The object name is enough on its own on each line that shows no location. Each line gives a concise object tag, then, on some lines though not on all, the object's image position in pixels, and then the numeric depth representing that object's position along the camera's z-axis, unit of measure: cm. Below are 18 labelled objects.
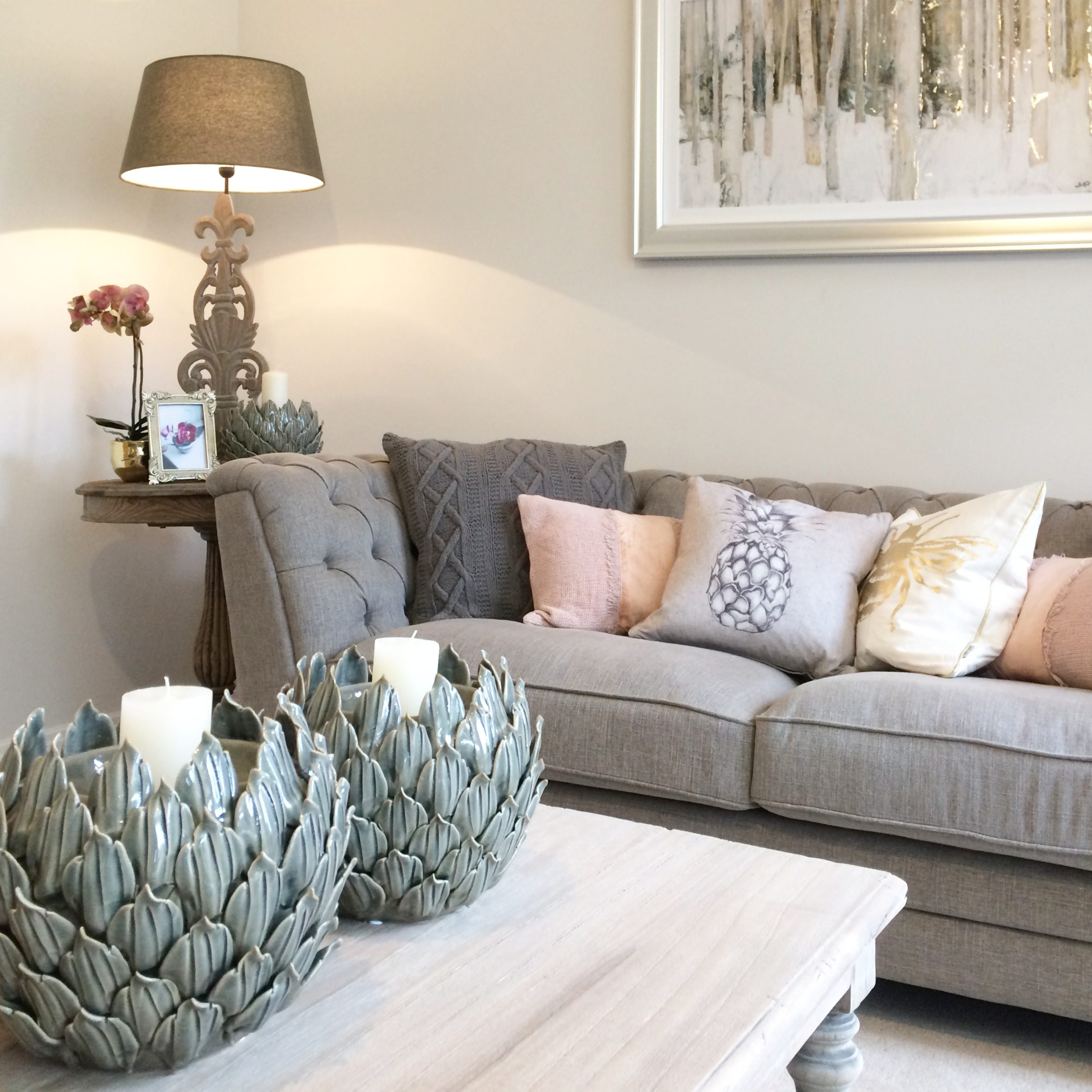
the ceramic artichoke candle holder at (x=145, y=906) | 65
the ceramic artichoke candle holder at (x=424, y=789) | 87
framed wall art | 248
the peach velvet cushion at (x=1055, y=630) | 190
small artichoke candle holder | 274
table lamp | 273
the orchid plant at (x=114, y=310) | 271
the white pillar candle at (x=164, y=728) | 72
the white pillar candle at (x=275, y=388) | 278
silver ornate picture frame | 271
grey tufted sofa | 162
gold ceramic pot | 275
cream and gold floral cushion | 199
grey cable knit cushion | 240
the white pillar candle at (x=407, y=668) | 92
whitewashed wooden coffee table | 71
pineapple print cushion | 213
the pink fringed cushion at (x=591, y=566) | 233
